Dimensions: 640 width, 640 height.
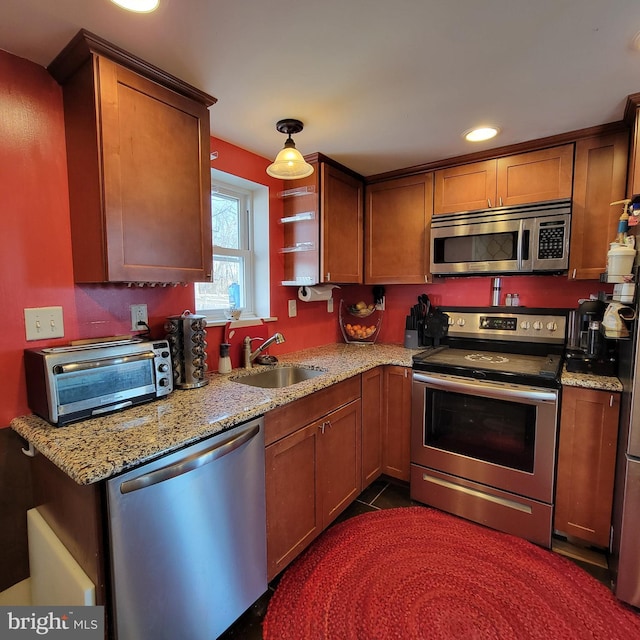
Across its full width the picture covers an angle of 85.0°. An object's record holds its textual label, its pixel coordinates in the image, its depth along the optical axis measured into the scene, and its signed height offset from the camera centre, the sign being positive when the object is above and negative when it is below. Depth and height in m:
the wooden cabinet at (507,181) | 2.00 +0.67
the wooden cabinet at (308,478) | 1.50 -0.92
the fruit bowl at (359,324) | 2.86 -0.29
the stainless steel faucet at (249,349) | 2.05 -0.35
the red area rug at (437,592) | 1.35 -1.30
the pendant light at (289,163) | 1.65 +0.60
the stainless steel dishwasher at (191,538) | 0.99 -0.81
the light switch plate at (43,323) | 1.30 -0.13
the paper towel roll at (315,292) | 2.47 -0.02
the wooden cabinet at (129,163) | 1.24 +0.49
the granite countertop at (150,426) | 0.95 -0.46
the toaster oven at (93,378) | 1.17 -0.32
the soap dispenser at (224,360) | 1.92 -0.39
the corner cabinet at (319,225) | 2.27 +0.44
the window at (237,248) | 2.14 +0.27
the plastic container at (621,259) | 1.54 +0.14
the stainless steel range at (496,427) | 1.77 -0.76
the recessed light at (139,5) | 1.02 +0.85
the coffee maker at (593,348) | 1.76 -0.30
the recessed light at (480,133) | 1.91 +0.87
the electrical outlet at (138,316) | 1.59 -0.12
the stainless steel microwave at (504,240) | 1.96 +0.30
